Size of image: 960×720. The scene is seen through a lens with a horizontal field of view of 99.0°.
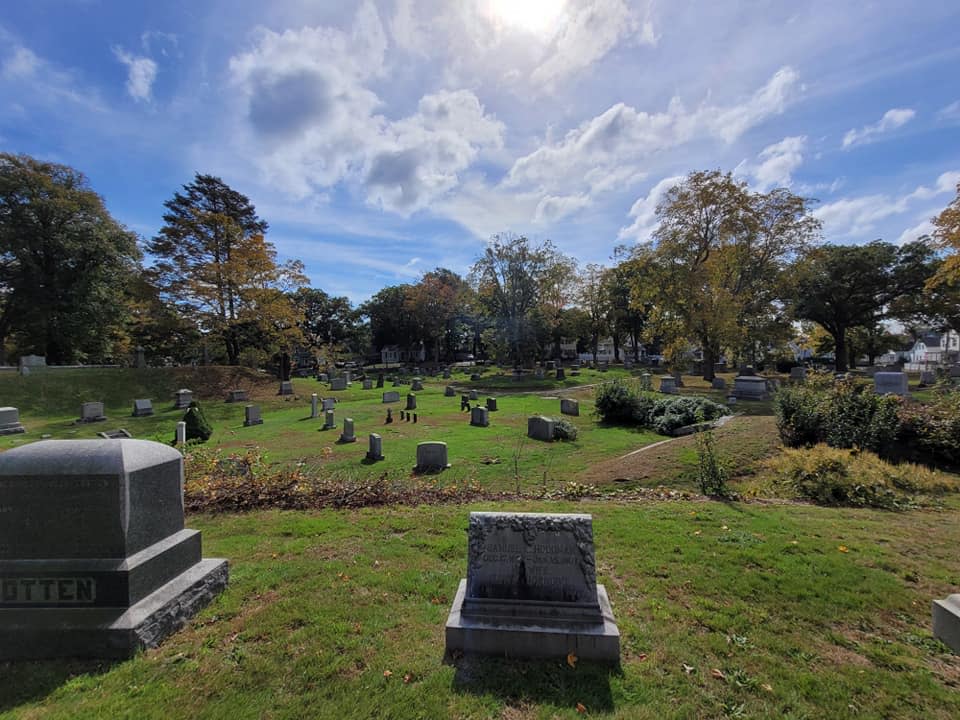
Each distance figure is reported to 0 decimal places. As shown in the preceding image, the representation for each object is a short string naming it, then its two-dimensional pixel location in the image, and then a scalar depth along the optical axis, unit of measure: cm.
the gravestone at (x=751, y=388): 2091
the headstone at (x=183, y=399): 2241
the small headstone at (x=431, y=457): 1012
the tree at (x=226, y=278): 2753
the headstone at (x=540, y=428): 1289
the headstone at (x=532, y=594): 309
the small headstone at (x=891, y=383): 1667
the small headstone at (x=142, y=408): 2050
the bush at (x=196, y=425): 1427
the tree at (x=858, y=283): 3222
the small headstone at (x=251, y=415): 1883
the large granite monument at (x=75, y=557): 316
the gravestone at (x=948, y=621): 314
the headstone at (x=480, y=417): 1576
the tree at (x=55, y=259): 2834
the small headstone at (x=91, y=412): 1817
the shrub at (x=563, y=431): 1297
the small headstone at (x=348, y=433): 1386
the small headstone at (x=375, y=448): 1123
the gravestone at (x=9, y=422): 1573
